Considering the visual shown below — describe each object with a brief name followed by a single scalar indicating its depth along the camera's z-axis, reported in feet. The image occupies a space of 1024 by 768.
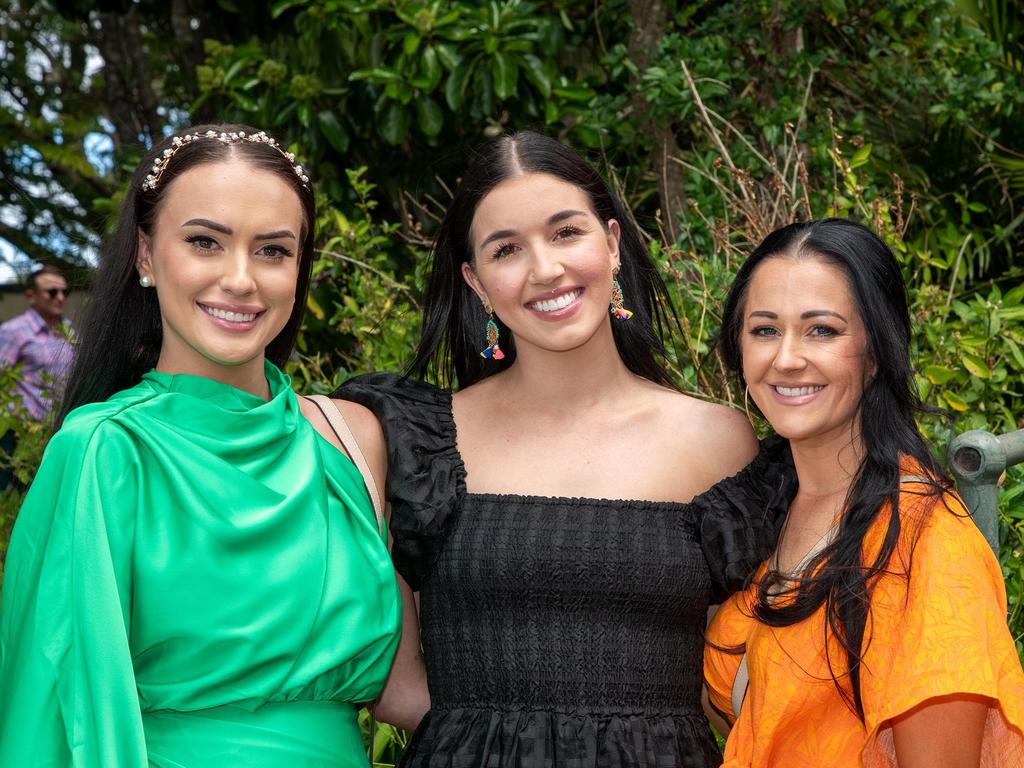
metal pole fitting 7.52
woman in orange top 7.11
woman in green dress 7.14
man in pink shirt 21.49
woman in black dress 8.68
